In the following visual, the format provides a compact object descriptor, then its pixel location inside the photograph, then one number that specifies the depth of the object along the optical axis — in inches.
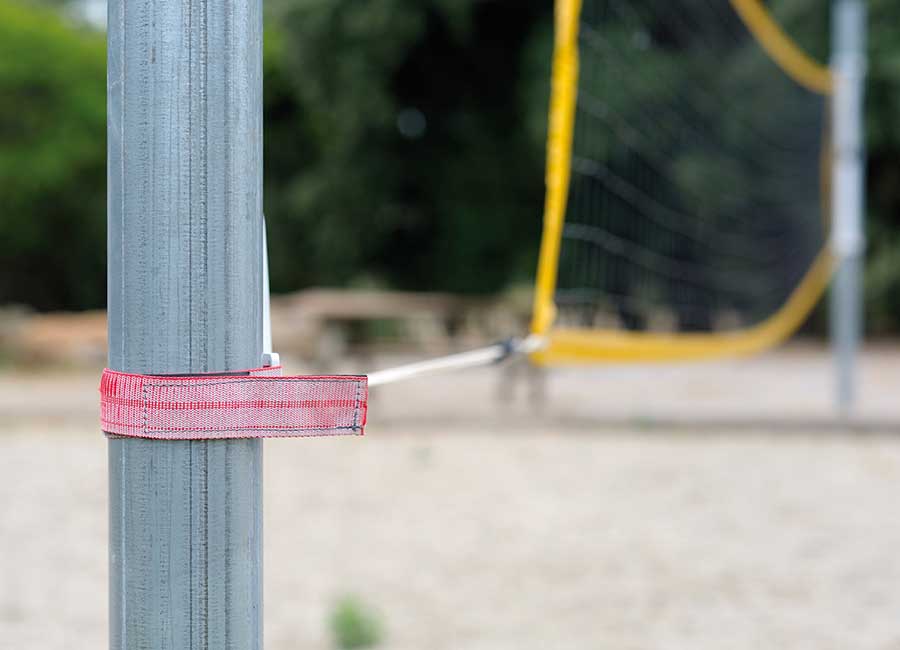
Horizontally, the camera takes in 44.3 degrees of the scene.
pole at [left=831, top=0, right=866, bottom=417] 239.9
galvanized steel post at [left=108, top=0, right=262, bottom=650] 31.4
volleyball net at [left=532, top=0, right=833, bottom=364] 281.7
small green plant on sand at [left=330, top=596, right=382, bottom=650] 97.7
